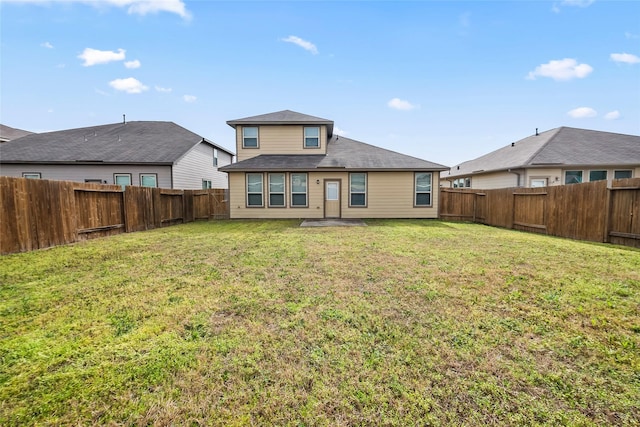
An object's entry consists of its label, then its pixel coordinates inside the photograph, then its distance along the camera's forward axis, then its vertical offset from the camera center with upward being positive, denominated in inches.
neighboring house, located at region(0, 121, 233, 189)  650.8 +84.1
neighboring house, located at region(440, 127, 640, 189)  629.3 +64.3
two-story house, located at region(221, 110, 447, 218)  588.1 +5.1
